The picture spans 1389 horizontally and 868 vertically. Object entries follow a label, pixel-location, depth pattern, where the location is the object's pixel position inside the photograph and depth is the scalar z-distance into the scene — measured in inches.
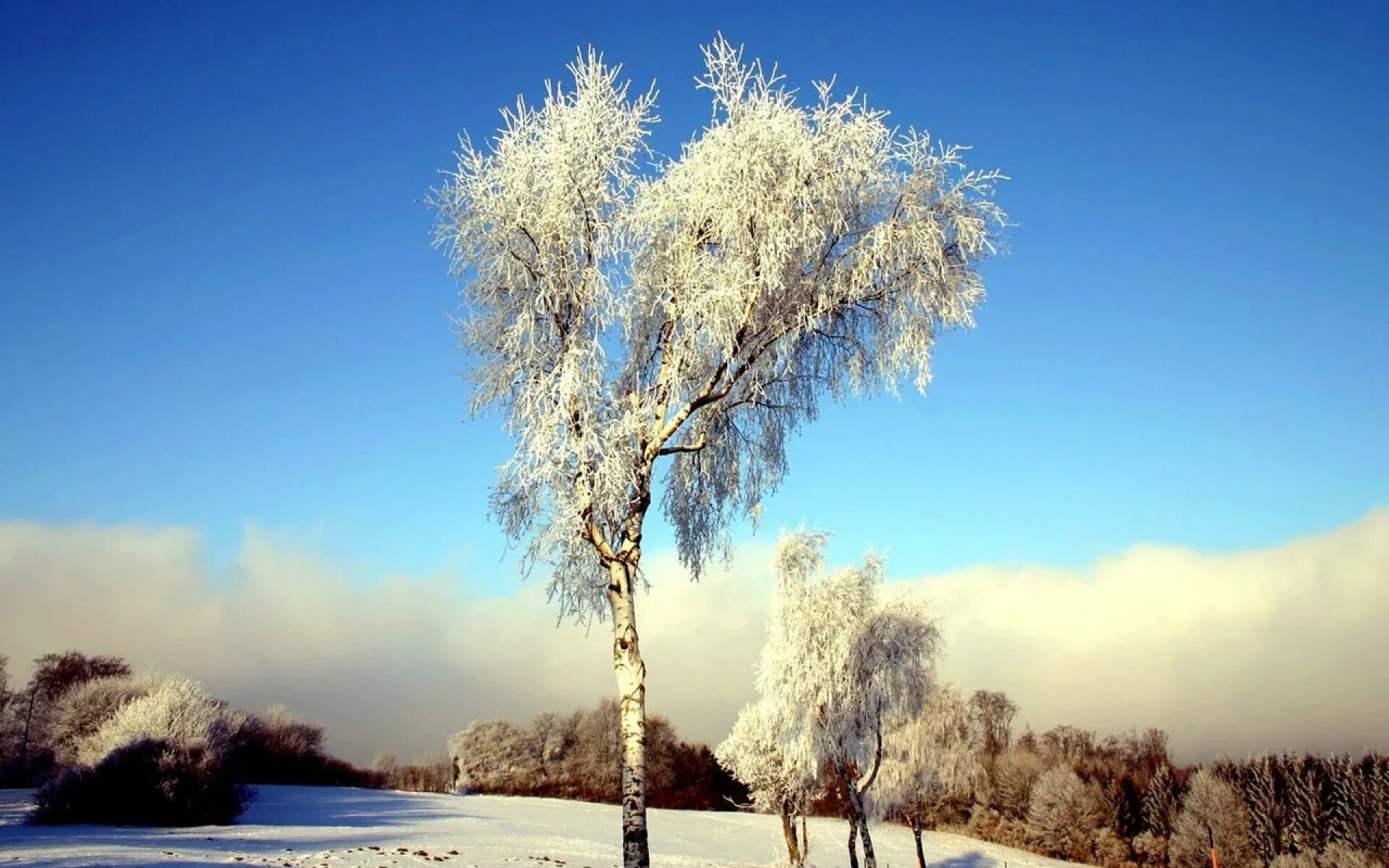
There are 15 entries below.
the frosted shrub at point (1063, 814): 2117.4
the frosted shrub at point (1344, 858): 1342.3
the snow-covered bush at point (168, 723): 1269.7
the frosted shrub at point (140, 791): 976.3
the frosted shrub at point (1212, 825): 1705.2
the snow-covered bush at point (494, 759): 2950.3
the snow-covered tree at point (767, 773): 1408.7
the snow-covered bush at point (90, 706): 1729.8
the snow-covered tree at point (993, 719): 2741.1
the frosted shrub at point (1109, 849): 2038.6
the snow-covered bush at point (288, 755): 2345.0
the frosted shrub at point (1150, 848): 1961.1
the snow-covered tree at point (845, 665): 1103.6
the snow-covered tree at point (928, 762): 1600.6
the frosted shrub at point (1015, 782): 2330.2
